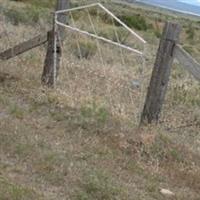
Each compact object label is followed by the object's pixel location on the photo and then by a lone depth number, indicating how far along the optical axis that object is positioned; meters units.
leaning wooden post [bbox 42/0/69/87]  11.91
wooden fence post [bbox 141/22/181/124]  9.50
